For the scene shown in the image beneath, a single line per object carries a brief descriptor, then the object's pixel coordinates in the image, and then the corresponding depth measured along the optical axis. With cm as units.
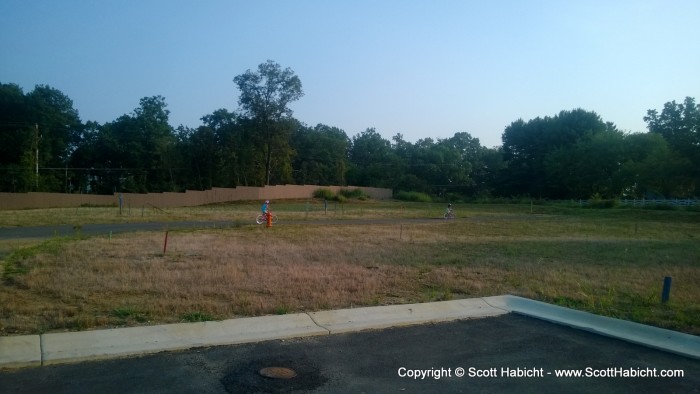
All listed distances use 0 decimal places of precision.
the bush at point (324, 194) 7448
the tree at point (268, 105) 7025
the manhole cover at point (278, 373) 610
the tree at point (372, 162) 9562
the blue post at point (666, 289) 1041
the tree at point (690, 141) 4838
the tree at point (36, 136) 5912
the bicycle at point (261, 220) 3096
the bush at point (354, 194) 7707
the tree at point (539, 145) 8850
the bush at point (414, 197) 8260
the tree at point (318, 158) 8906
